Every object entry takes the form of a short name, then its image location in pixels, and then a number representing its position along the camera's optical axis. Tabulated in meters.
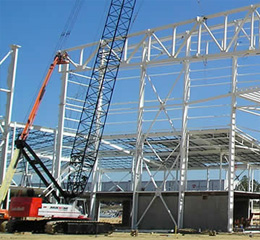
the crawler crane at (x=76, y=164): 37.03
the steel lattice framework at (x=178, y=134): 43.62
